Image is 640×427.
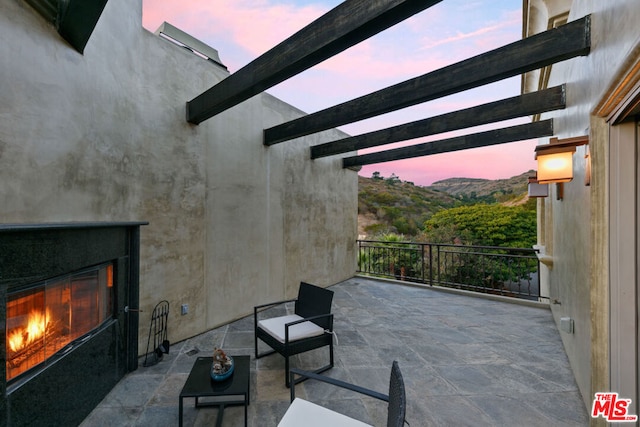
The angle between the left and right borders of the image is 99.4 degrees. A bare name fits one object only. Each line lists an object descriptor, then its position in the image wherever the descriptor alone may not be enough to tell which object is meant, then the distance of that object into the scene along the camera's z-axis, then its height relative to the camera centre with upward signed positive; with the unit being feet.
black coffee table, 5.89 -3.89
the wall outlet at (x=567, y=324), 8.55 -3.46
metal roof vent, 11.30 +7.61
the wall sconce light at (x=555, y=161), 7.13 +1.54
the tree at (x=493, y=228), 34.06 -1.57
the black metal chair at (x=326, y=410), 4.10 -3.74
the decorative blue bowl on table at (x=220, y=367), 6.34 -3.65
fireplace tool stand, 9.48 -4.39
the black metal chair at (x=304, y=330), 8.40 -3.80
